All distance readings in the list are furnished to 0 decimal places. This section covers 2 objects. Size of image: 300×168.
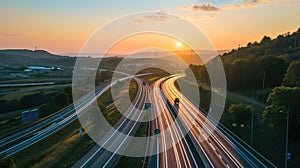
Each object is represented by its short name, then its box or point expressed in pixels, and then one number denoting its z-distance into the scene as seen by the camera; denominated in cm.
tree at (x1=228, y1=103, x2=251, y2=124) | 5038
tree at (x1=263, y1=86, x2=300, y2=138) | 3809
